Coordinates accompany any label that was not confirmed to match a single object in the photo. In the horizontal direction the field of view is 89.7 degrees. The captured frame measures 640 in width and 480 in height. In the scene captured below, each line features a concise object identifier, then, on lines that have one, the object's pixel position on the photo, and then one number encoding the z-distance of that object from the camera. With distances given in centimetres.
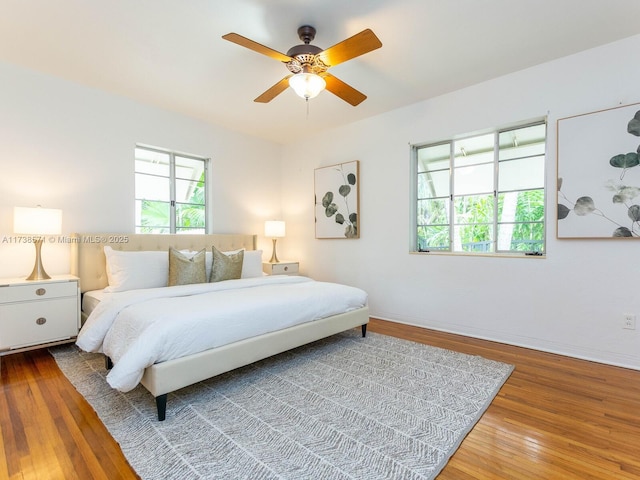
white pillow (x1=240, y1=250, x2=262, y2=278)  379
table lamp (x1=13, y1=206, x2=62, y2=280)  277
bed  191
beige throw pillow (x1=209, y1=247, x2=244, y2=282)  342
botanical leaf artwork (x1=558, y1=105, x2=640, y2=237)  257
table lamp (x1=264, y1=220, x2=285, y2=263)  487
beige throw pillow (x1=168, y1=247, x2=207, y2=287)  317
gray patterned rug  152
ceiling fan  206
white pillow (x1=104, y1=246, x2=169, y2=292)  304
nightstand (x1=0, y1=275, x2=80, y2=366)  265
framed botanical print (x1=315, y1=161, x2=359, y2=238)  442
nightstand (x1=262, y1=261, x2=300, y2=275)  464
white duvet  186
